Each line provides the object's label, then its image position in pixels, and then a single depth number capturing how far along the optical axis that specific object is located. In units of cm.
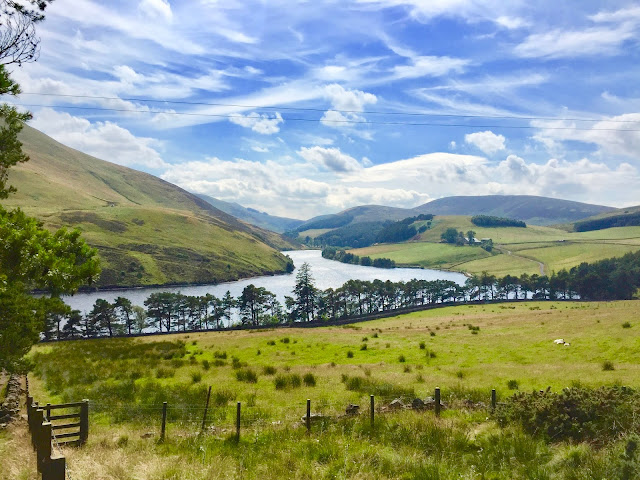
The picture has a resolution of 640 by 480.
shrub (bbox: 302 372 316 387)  2252
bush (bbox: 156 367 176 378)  2675
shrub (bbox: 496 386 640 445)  1148
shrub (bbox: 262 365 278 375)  2571
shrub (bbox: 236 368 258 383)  2414
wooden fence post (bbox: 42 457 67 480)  780
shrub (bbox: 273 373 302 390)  2214
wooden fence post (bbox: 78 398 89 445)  1344
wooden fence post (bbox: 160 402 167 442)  1386
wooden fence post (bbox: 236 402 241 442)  1368
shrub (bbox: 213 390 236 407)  1902
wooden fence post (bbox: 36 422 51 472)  908
